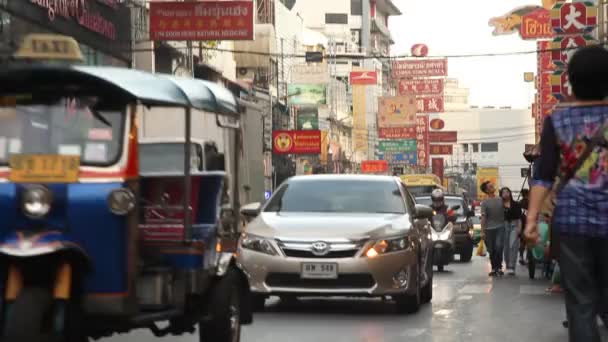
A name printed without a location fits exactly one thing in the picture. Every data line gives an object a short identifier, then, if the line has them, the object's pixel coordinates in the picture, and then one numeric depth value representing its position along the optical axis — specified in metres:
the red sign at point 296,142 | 74.75
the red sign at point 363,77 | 95.81
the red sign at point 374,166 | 104.06
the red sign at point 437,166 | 127.25
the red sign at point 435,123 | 117.50
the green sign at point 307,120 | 86.50
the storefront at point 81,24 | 28.03
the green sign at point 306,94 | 76.88
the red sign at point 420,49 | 128.62
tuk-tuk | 7.90
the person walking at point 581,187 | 6.62
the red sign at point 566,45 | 37.81
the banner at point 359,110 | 115.25
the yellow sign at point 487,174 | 139.12
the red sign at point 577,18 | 37.66
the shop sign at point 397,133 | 94.88
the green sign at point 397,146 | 102.12
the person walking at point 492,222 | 25.00
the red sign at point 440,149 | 116.75
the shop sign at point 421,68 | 95.88
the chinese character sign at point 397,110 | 88.56
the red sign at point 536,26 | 56.72
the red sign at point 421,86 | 100.07
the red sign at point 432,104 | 107.34
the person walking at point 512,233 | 25.20
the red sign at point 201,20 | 36.06
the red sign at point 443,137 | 117.59
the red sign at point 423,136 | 114.33
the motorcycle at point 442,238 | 25.80
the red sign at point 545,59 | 54.86
